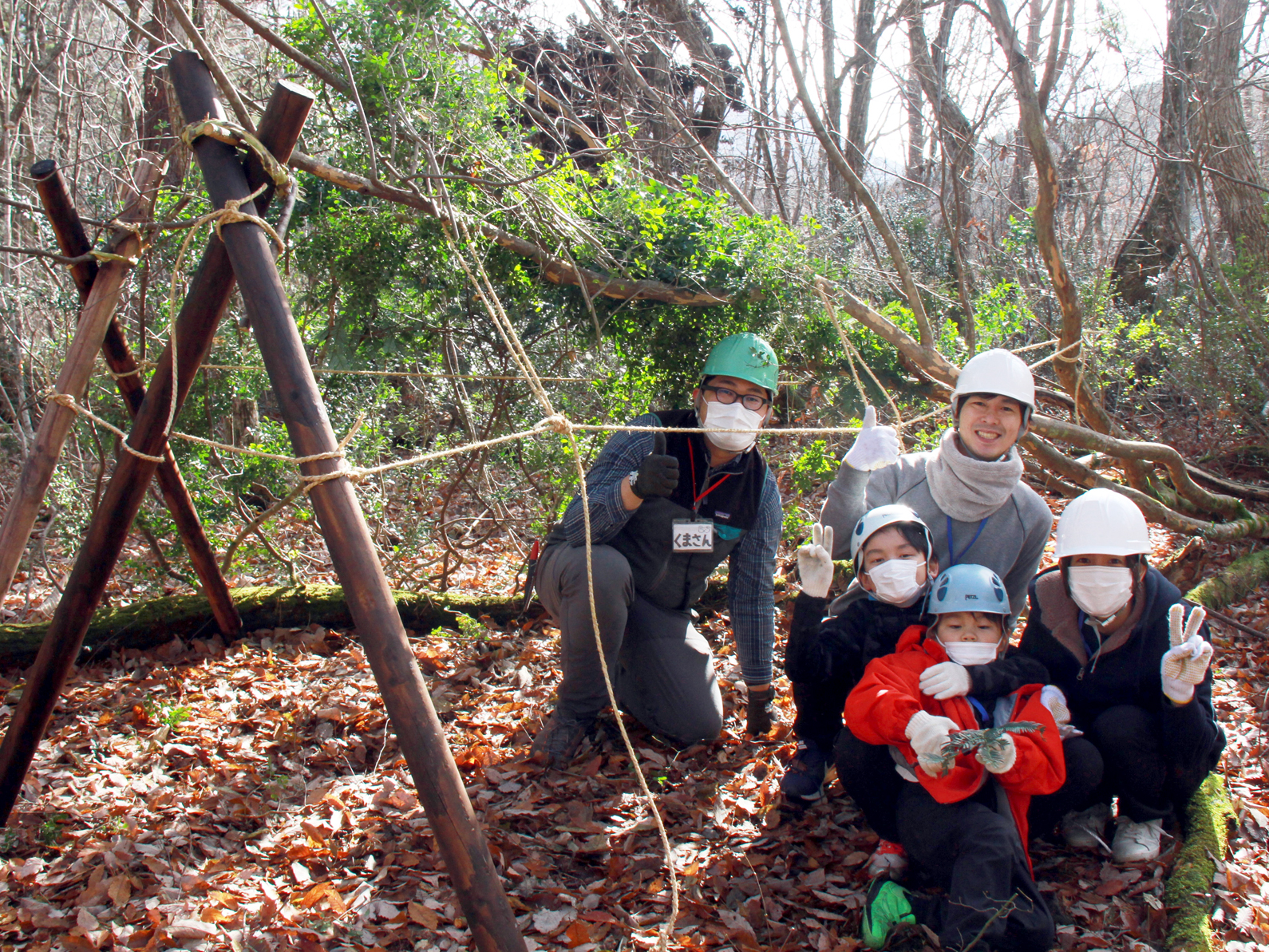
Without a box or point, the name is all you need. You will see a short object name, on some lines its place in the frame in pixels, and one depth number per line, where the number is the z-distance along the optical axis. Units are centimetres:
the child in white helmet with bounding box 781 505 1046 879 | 243
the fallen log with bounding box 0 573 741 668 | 382
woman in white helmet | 239
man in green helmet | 312
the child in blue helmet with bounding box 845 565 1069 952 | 204
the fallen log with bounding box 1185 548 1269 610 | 450
